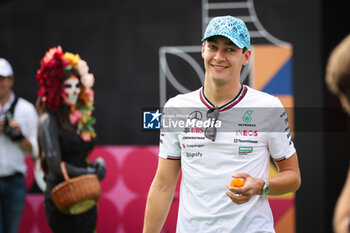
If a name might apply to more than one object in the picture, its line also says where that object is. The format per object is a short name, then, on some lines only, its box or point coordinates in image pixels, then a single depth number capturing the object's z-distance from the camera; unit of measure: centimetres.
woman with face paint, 799
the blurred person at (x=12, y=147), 937
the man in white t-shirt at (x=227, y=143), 494
